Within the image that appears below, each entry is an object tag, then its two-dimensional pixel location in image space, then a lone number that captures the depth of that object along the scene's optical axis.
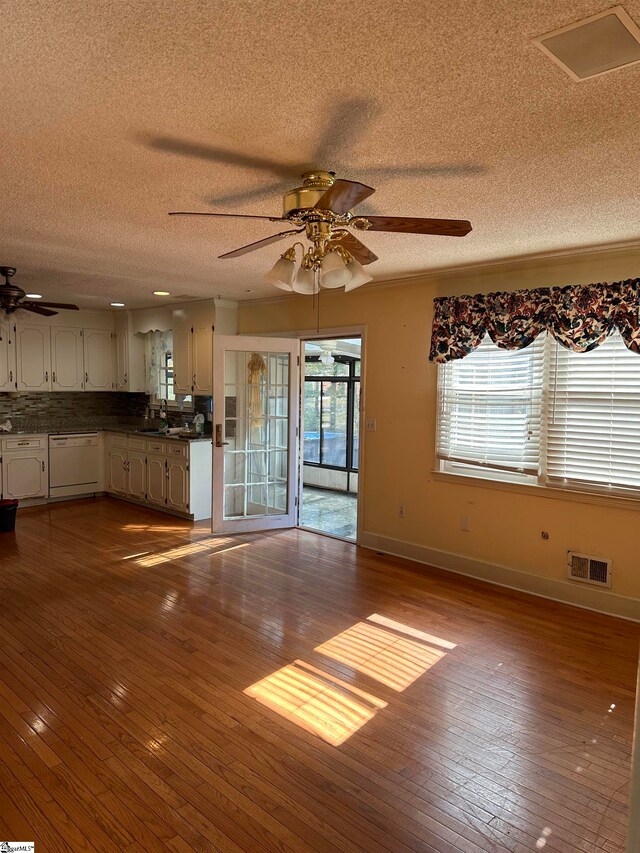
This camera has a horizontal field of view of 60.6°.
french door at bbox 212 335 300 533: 5.52
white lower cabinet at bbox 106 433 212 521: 6.07
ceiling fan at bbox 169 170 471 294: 1.94
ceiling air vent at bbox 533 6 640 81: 1.37
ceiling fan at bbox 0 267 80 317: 4.42
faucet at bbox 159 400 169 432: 7.09
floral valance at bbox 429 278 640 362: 3.56
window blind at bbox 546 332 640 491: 3.66
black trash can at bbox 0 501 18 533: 5.53
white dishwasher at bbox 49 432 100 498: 6.83
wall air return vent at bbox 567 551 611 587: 3.80
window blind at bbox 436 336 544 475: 4.11
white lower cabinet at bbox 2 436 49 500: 6.44
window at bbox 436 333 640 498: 3.70
